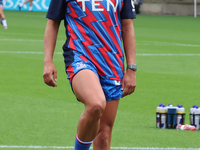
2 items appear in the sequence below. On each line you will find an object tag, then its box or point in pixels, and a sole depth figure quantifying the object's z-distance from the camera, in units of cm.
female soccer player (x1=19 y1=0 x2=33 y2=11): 7877
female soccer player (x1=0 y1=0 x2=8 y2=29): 4500
